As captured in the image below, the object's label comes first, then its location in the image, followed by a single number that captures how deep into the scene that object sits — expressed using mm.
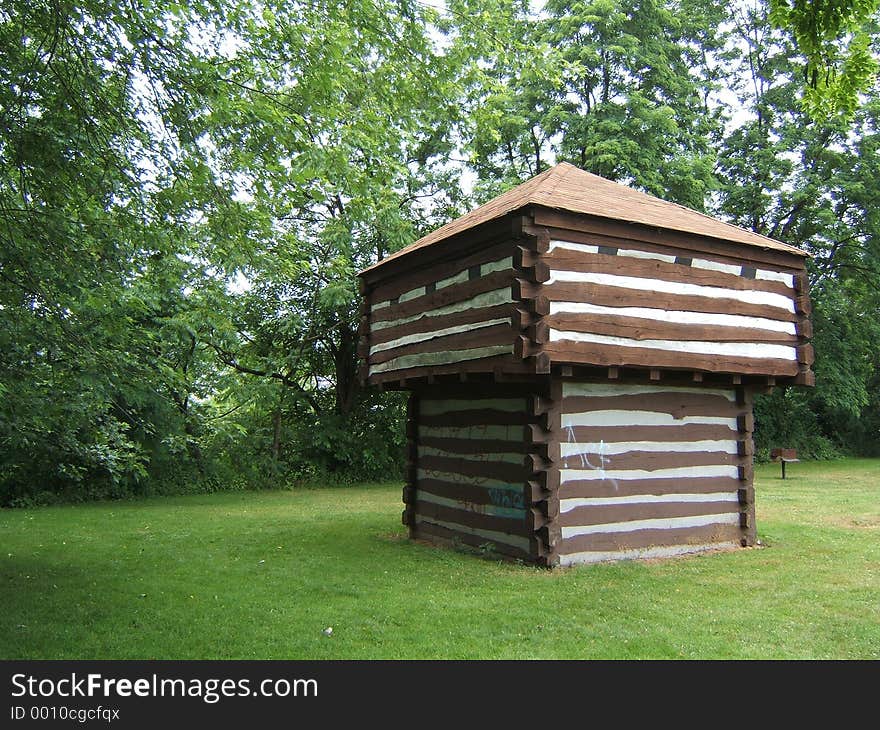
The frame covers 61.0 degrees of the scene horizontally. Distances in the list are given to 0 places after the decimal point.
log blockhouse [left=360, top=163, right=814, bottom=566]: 8625
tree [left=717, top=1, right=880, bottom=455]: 23594
